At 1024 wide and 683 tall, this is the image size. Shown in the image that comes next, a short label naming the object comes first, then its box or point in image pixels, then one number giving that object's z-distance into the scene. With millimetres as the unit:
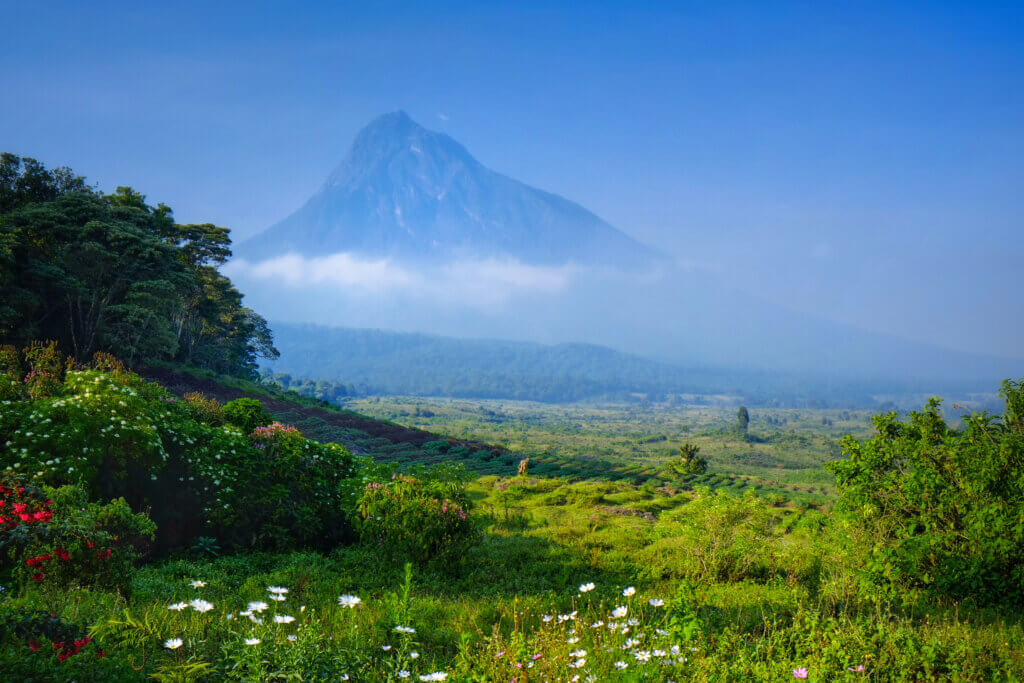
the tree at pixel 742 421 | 122438
